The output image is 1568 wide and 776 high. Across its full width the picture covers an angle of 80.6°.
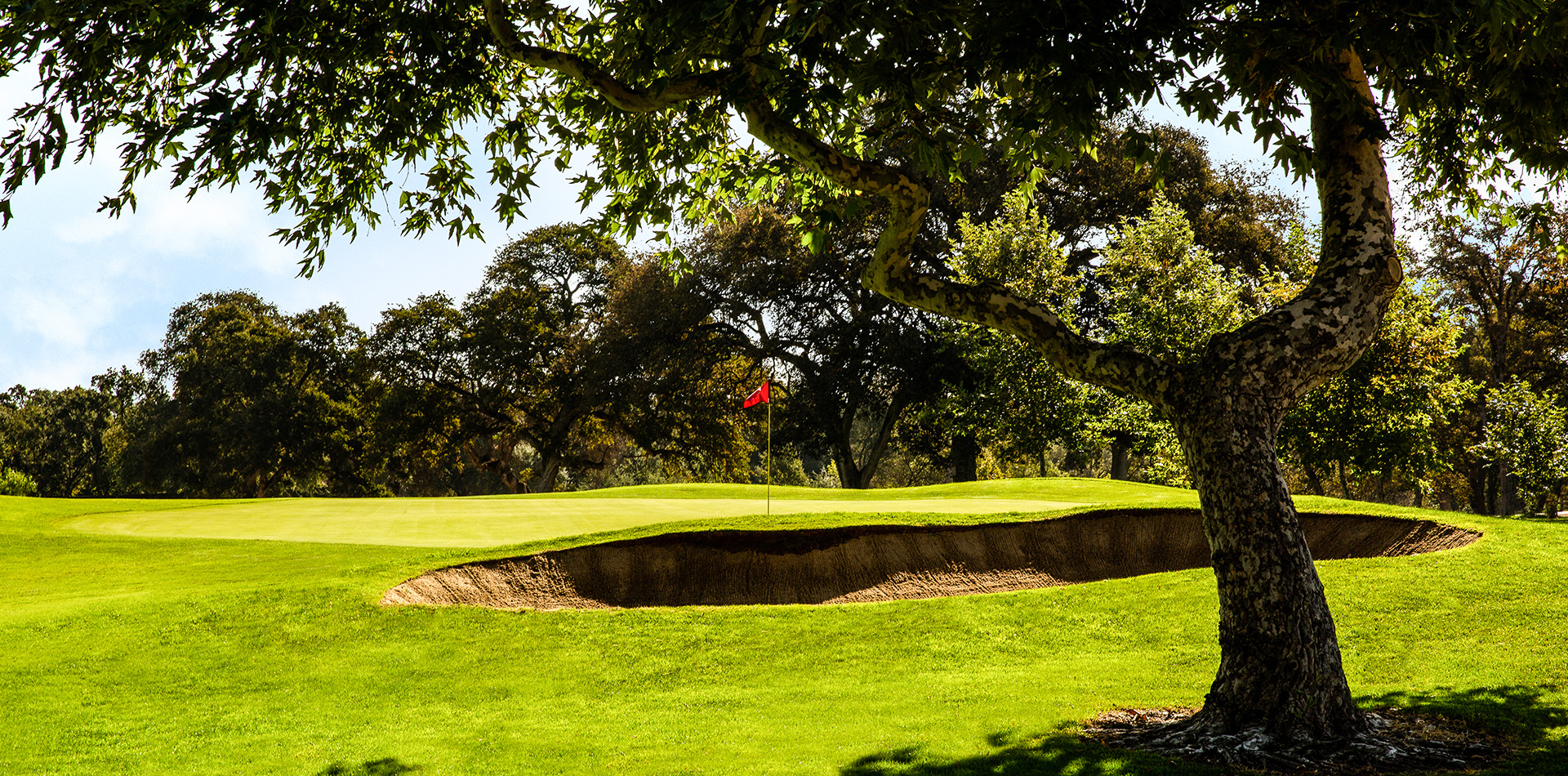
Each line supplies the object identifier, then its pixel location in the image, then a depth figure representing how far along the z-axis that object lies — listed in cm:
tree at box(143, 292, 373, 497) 4606
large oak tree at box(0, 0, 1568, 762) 623
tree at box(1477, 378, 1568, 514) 2470
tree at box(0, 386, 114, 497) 5975
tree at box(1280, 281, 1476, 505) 2489
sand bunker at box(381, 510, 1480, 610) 1380
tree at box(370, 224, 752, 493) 3944
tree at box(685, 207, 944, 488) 3669
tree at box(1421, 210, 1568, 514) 3522
